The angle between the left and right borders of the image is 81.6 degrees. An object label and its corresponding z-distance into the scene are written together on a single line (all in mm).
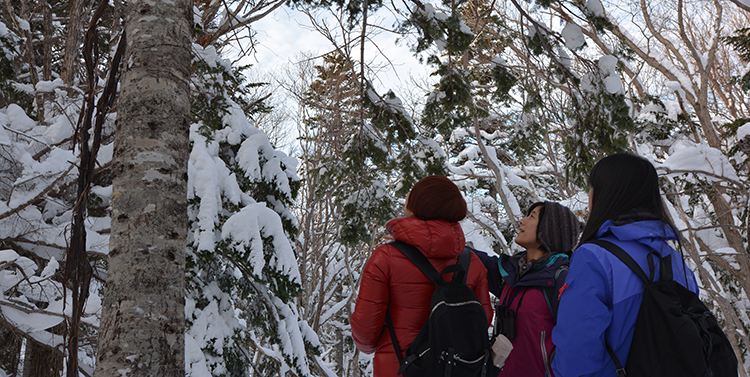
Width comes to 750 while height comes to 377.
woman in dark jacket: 2049
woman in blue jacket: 1545
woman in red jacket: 1938
